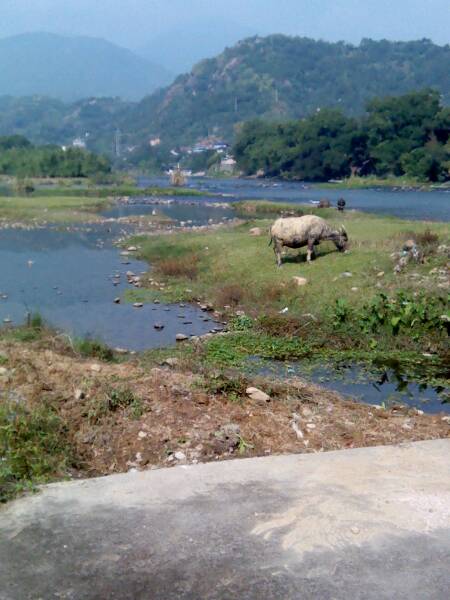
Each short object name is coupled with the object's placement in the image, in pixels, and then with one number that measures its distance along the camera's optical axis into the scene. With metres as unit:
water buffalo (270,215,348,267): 20.55
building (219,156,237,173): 139.27
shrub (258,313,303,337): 15.55
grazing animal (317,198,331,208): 45.47
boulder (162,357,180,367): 12.34
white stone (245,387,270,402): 9.59
